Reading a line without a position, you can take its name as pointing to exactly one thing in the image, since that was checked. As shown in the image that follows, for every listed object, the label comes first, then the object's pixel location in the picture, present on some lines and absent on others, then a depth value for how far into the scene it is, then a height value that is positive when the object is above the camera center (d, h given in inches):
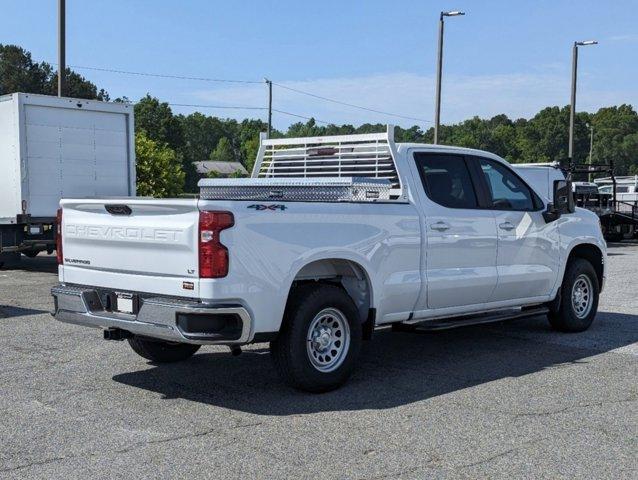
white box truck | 597.6 -1.4
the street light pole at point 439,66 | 1048.8 +123.2
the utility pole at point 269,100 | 1959.9 +145.9
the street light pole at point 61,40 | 771.4 +108.1
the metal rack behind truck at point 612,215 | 1073.4 -60.7
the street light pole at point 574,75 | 1315.2 +145.2
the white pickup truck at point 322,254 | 235.5 -29.3
